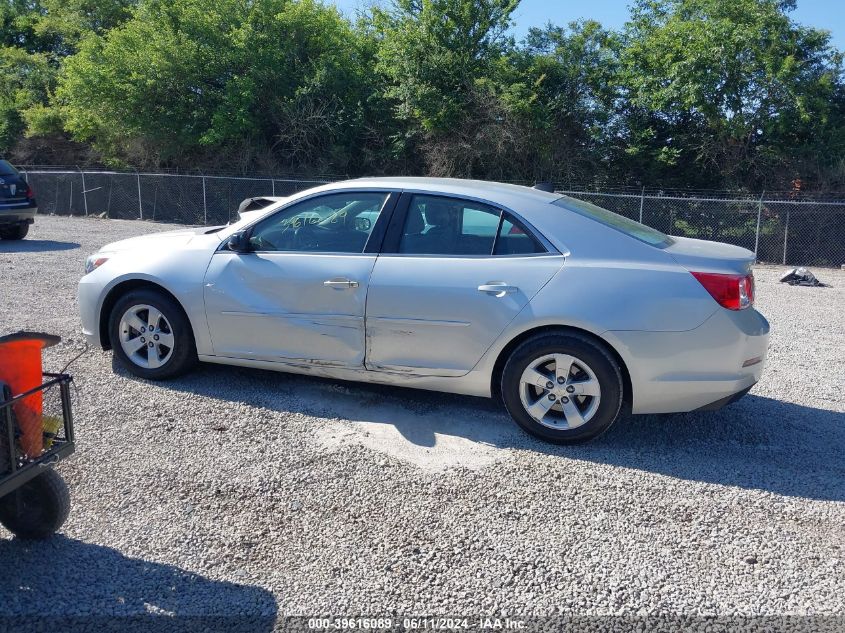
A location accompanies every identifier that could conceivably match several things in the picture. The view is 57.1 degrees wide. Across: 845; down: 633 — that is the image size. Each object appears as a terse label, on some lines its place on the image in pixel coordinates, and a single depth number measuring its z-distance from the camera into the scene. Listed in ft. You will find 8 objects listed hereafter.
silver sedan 15.70
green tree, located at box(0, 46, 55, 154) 95.76
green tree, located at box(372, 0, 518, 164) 68.18
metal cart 10.29
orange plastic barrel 10.61
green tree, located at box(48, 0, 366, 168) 75.05
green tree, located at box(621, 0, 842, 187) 61.98
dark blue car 49.14
